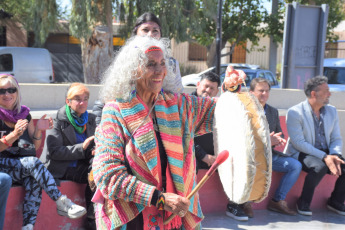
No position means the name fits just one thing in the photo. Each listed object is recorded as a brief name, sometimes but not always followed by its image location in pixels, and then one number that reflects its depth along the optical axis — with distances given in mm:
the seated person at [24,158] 3850
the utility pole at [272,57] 24523
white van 15898
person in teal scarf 4238
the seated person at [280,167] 5367
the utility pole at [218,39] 15595
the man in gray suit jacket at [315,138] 5336
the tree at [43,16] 15952
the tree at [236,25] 23375
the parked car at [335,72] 13680
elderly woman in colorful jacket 2217
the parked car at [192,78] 18031
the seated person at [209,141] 4992
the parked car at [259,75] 15898
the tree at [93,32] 15422
